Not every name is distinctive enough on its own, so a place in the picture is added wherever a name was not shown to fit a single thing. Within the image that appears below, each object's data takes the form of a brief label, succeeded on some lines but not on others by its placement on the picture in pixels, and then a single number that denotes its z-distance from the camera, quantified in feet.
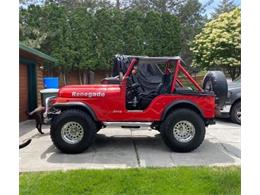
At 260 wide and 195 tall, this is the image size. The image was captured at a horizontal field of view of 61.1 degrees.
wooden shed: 24.26
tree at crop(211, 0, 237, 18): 78.99
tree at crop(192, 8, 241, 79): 32.66
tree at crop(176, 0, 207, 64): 54.32
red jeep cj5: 13.99
